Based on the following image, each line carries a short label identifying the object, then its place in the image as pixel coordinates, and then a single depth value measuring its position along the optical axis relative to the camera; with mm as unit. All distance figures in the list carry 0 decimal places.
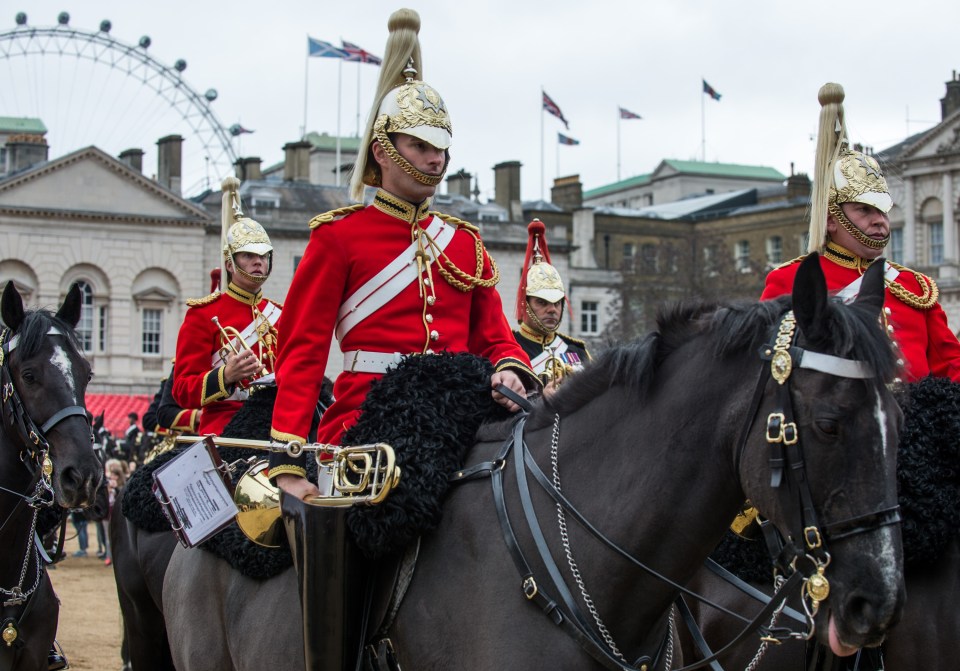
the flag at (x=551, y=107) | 65312
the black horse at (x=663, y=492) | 4223
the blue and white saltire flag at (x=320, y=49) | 59656
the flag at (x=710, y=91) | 75188
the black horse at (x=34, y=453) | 7770
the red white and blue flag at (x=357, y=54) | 56250
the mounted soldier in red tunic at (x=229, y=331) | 8922
